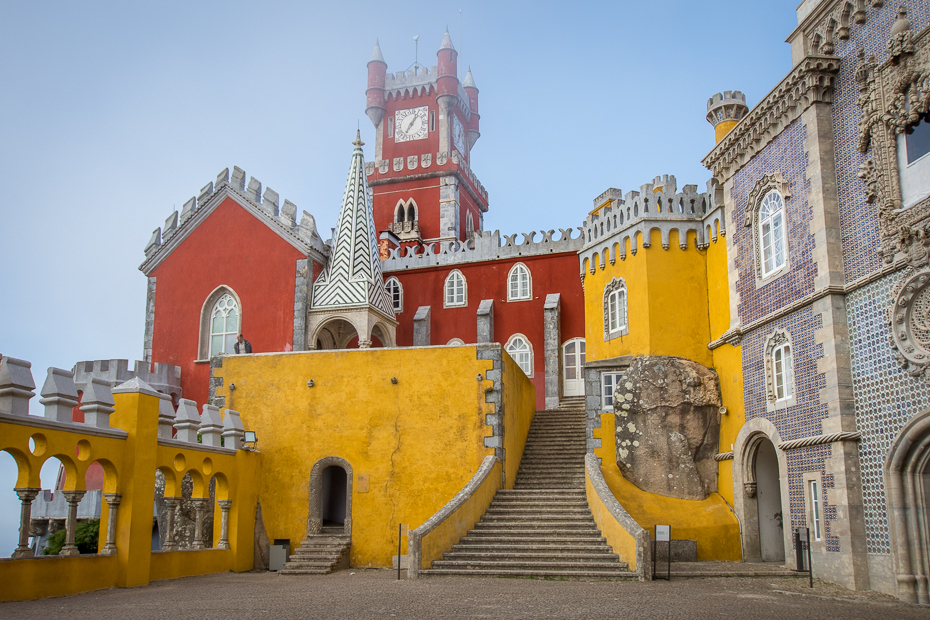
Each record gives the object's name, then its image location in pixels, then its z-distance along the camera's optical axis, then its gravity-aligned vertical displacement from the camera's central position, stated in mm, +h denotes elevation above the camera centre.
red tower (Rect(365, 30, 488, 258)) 33906 +13628
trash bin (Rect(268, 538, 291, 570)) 15766 -1637
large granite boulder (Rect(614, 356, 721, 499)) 16484 +830
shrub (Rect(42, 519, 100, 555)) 19594 -1644
